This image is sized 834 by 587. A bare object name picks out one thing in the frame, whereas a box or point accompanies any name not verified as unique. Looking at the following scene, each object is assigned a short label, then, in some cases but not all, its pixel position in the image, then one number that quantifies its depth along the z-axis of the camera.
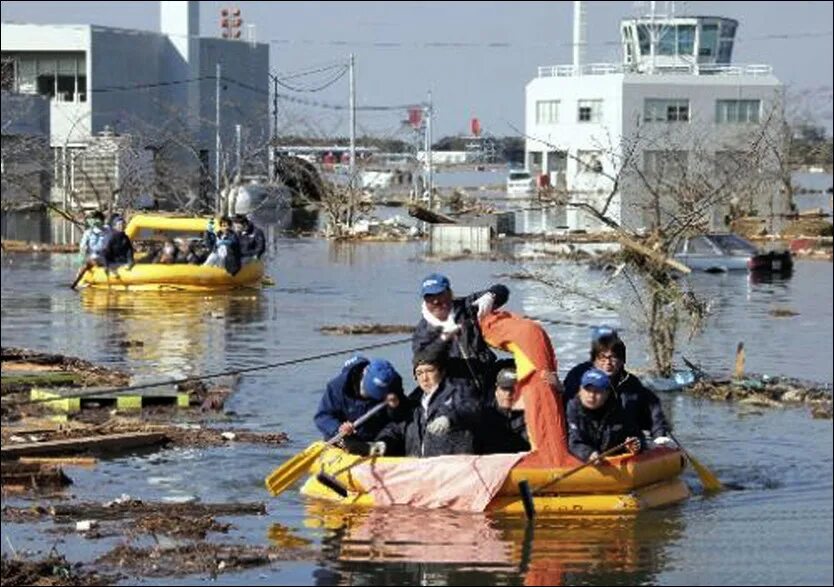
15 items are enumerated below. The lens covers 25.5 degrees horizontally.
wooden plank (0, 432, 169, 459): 16.83
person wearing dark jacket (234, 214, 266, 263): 36.53
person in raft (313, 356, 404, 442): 15.28
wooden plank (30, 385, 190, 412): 19.89
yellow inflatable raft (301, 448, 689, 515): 14.88
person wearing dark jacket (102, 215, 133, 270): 35.31
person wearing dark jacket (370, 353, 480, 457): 14.89
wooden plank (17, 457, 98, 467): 16.70
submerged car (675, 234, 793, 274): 43.34
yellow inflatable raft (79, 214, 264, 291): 35.31
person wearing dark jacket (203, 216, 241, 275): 35.69
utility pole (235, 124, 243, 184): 48.06
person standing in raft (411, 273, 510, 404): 15.26
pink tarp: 14.78
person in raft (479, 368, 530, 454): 15.27
